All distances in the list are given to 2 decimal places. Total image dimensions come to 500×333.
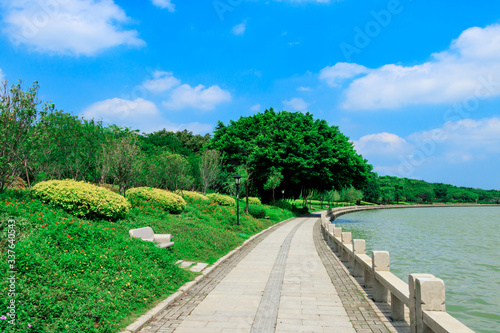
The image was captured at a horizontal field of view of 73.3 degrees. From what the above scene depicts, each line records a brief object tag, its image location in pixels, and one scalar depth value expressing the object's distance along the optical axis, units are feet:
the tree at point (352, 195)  266.57
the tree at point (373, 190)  314.35
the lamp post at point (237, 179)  68.91
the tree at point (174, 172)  96.48
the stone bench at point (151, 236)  34.73
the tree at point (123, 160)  57.62
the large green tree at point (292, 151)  122.72
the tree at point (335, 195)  244.63
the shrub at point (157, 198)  59.82
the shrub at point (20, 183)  64.31
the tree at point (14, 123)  35.06
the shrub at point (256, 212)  97.25
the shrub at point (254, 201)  121.31
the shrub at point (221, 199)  95.28
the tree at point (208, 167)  111.86
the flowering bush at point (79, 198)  38.63
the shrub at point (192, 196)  82.84
